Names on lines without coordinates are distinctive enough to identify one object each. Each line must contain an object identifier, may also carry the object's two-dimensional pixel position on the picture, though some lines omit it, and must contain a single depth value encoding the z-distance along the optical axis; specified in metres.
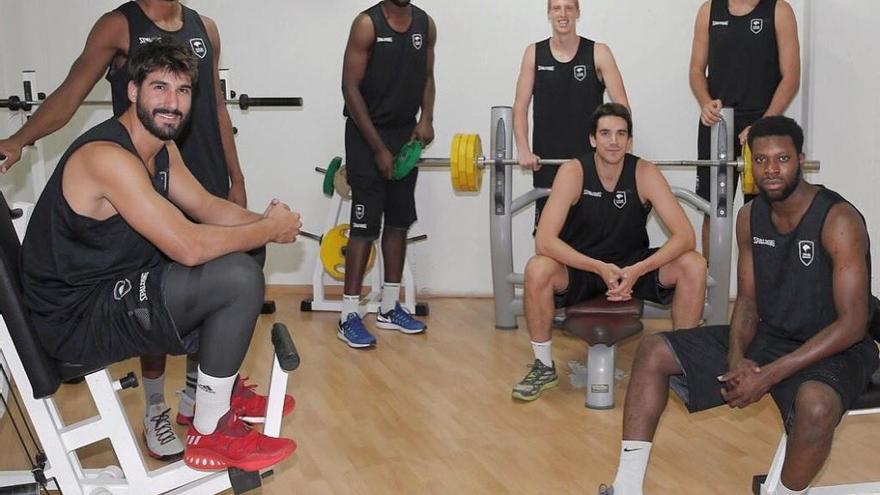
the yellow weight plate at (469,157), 3.79
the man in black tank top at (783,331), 2.19
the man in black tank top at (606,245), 3.18
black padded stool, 3.06
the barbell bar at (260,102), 3.88
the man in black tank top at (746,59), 3.74
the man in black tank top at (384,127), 3.90
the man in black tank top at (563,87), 3.86
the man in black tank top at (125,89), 2.63
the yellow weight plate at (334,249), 4.39
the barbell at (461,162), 3.79
